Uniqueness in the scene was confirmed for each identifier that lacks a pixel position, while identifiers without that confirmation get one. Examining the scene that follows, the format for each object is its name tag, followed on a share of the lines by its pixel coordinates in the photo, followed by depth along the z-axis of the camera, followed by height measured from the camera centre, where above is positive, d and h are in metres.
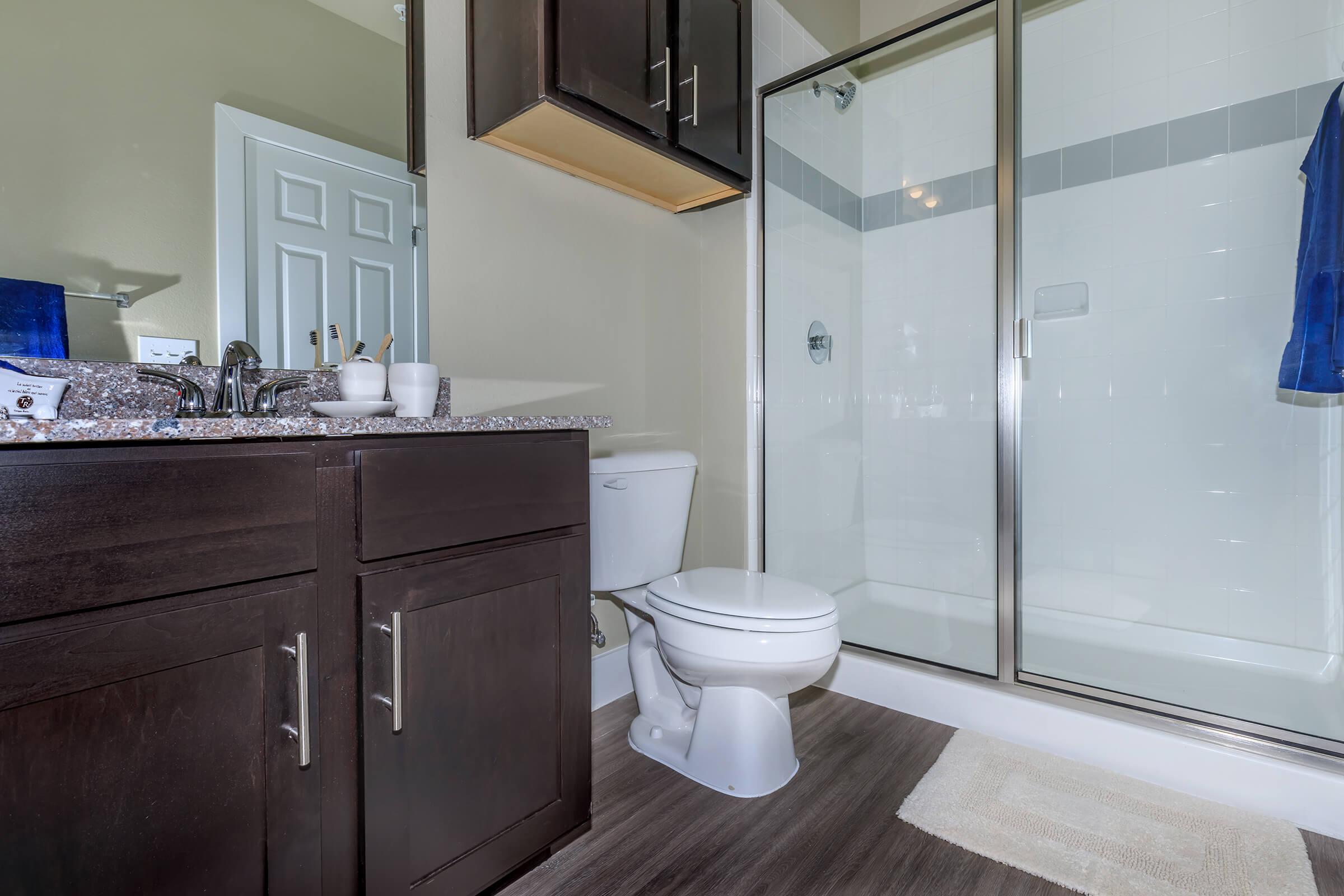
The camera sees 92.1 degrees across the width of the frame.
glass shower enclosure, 1.84 +0.24
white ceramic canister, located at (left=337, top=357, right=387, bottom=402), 1.24 +0.12
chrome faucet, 1.16 +0.11
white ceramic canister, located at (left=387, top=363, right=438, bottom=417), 1.30 +0.11
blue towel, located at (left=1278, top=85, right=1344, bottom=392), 1.60 +0.39
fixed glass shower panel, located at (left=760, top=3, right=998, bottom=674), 2.08 +0.36
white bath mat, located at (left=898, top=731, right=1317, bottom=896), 1.24 -0.84
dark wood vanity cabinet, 0.69 -0.29
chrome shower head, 2.35 +1.27
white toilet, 1.46 -0.46
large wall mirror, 1.06 +0.49
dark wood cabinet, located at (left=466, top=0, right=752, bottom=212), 1.50 +0.89
